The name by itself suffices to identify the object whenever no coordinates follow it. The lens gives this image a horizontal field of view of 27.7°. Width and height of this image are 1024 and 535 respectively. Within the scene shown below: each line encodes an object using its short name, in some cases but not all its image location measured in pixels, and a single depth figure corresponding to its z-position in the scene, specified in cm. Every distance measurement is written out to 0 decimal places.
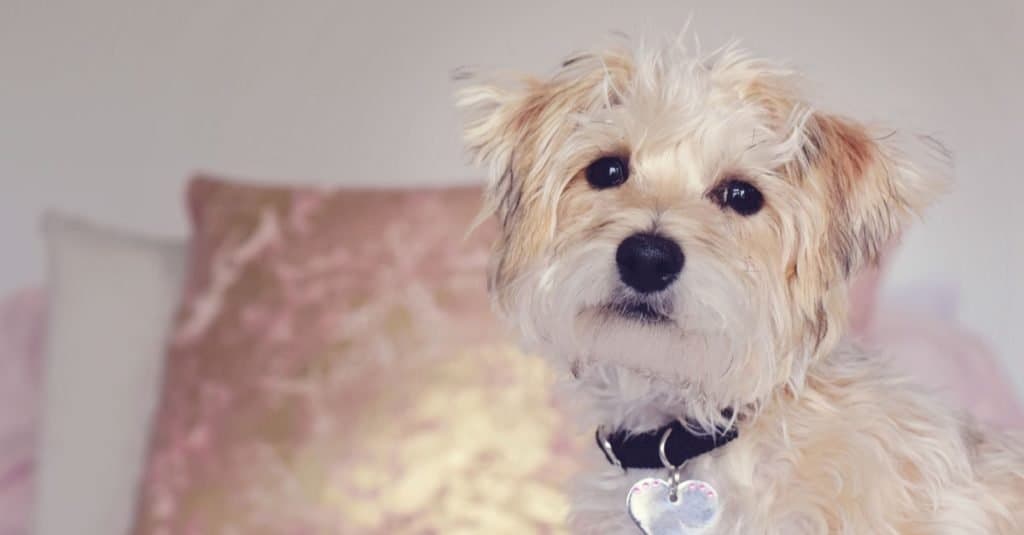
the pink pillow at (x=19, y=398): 107
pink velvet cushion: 92
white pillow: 100
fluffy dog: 69
